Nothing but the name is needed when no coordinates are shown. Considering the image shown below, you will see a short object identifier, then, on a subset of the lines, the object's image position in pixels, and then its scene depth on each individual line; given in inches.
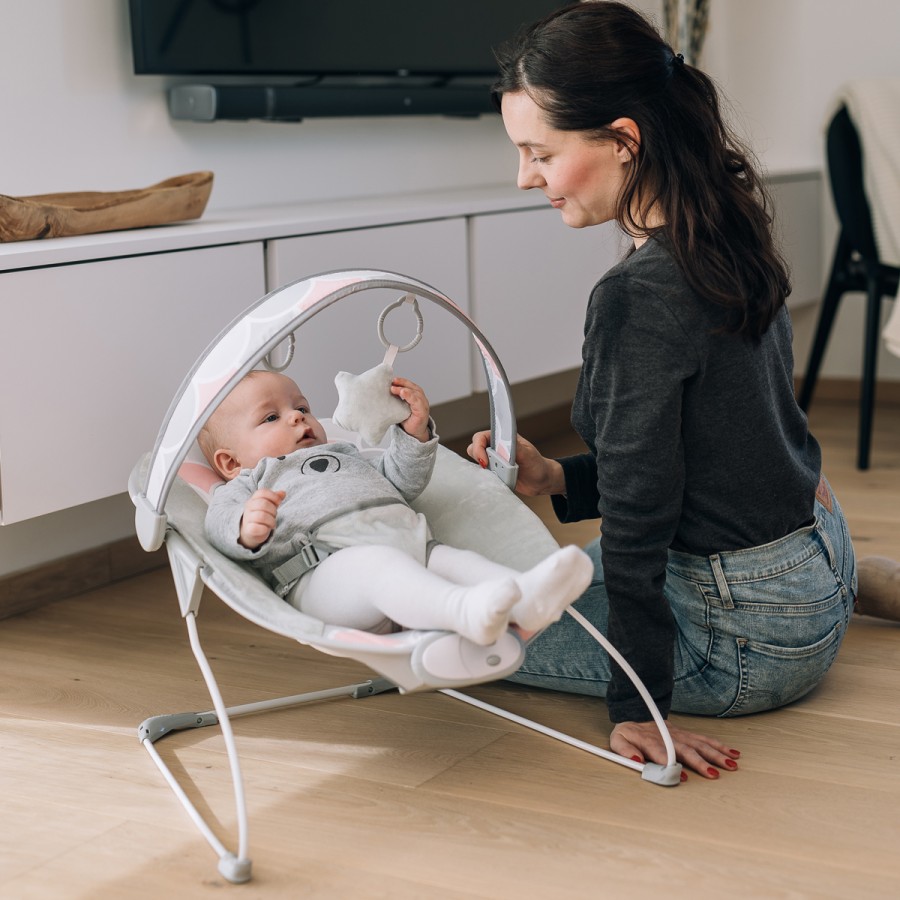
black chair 114.7
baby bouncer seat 47.7
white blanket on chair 111.7
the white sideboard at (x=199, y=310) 65.6
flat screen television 86.8
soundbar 88.7
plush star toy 57.2
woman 51.9
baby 47.4
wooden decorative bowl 67.9
